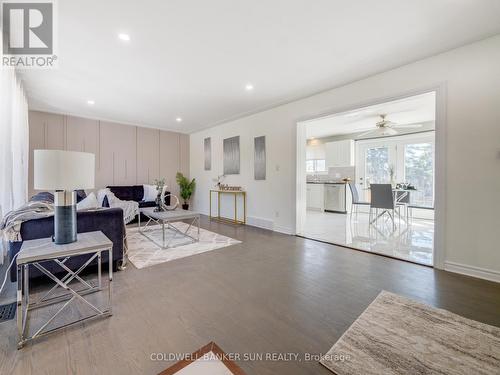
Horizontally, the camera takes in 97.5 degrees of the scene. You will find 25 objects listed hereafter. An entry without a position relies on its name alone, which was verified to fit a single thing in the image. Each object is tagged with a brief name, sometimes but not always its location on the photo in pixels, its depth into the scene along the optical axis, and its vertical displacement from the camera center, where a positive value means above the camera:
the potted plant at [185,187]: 7.06 -0.07
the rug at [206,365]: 1.24 -1.06
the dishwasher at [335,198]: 7.20 -0.42
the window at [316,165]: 8.22 +0.77
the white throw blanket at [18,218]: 1.98 -0.31
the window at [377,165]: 6.74 +0.65
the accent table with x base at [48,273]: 1.43 -0.56
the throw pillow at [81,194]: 4.54 -0.20
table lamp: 1.60 +0.04
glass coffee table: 3.56 -0.92
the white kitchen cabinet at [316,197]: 7.64 -0.41
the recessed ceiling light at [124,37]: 2.35 +1.61
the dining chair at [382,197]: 4.45 -0.24
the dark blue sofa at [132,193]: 5.65 -0.23
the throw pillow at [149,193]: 5.94 -0.22
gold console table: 5.43 -0.54
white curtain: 2.59 +0.61
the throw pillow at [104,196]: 4.52 -0.23
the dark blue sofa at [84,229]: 2.12 -0.48
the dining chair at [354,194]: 5.47 -0.22
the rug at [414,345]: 1.28 -1.05
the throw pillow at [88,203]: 2.83 -0.25
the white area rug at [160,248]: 3.02 -0.99
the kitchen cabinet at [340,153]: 7.28 +1.11
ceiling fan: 5.21 +1.42
